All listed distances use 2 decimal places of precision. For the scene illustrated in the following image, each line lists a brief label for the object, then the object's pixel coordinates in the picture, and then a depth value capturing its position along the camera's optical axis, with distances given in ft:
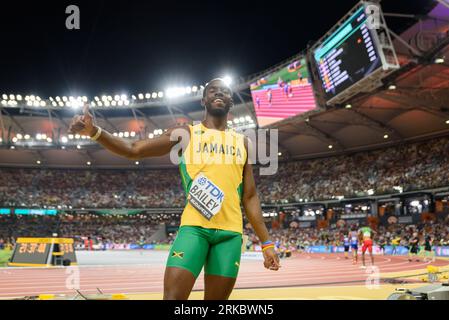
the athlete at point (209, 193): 8.62
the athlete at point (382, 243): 99.12
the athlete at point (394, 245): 95.76
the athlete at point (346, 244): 72.54
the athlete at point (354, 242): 60.08
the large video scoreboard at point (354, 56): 64.59
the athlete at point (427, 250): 68.28
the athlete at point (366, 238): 52.75
